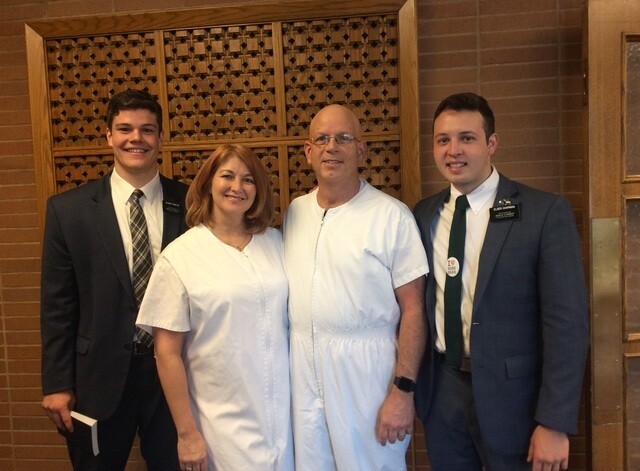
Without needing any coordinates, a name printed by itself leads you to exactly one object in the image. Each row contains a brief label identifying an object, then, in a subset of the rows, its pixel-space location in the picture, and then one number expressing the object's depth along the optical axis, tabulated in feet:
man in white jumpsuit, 6.06
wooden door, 7.25
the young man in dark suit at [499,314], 5.50
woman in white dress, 5.82
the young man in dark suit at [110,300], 6.46
